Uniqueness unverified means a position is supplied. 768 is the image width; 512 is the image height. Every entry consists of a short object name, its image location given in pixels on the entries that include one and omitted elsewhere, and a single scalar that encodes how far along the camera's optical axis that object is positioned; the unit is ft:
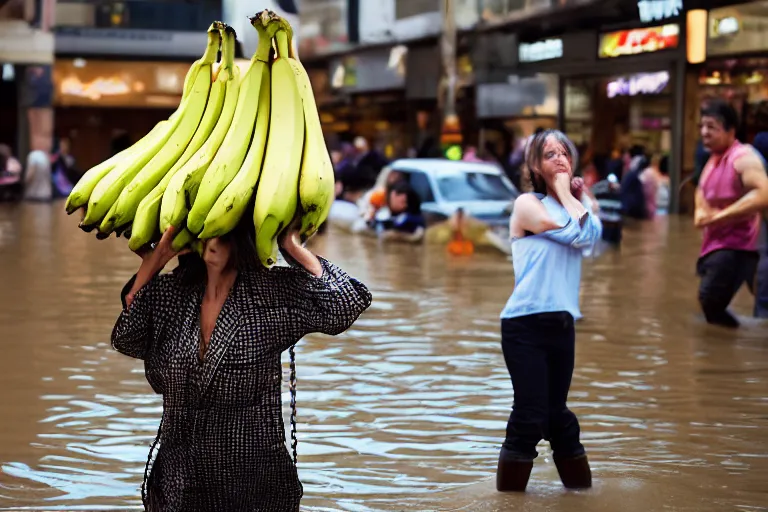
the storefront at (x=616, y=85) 100.07
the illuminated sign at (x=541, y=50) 115.75
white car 67.51
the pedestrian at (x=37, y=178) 124.67
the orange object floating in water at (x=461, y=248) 62.80
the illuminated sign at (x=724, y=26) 91.50
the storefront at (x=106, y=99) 172.76
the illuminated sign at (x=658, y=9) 96.37
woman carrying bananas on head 13.53
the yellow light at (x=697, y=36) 94.79
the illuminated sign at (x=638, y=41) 98.84
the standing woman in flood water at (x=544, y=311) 19.08
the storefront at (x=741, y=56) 89.35
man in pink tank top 34.63
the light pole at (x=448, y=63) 117.70
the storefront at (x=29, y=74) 142.72
